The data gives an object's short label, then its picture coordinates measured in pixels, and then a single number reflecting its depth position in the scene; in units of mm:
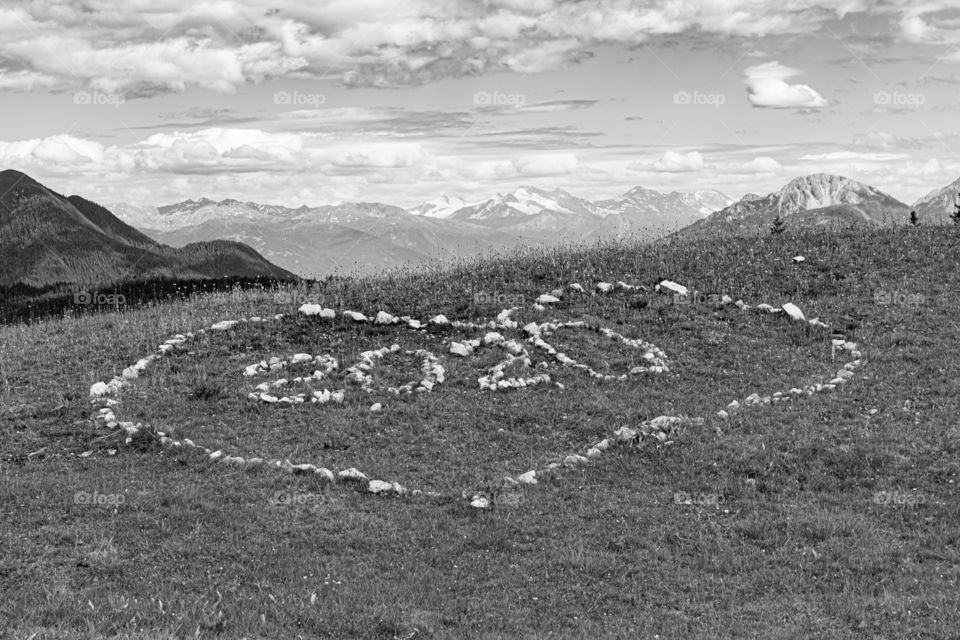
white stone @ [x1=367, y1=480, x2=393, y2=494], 17453
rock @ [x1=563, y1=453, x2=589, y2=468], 18719
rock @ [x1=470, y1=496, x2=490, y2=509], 16562
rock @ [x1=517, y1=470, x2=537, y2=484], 17766
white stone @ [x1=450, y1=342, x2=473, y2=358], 26750
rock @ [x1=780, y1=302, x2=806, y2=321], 29562
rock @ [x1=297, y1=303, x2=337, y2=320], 30203
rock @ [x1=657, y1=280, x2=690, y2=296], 32406
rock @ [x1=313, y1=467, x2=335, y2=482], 17969
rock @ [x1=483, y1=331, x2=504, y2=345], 27484
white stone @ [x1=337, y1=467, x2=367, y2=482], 17938
